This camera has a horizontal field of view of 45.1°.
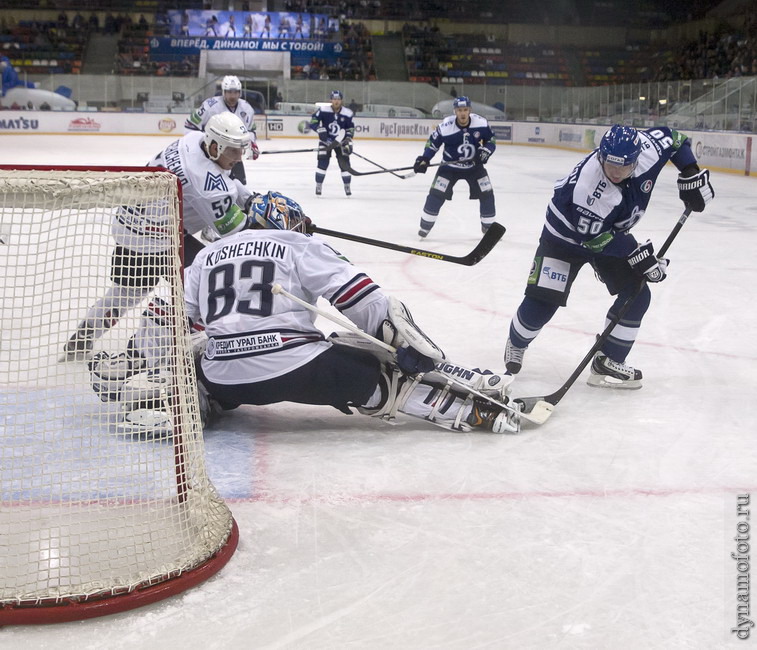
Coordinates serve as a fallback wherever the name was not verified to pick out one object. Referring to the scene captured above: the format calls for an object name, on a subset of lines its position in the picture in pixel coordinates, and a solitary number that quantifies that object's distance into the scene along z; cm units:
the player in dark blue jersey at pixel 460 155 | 777
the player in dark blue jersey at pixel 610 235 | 337
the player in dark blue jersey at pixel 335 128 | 1072
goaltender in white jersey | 282
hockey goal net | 197
